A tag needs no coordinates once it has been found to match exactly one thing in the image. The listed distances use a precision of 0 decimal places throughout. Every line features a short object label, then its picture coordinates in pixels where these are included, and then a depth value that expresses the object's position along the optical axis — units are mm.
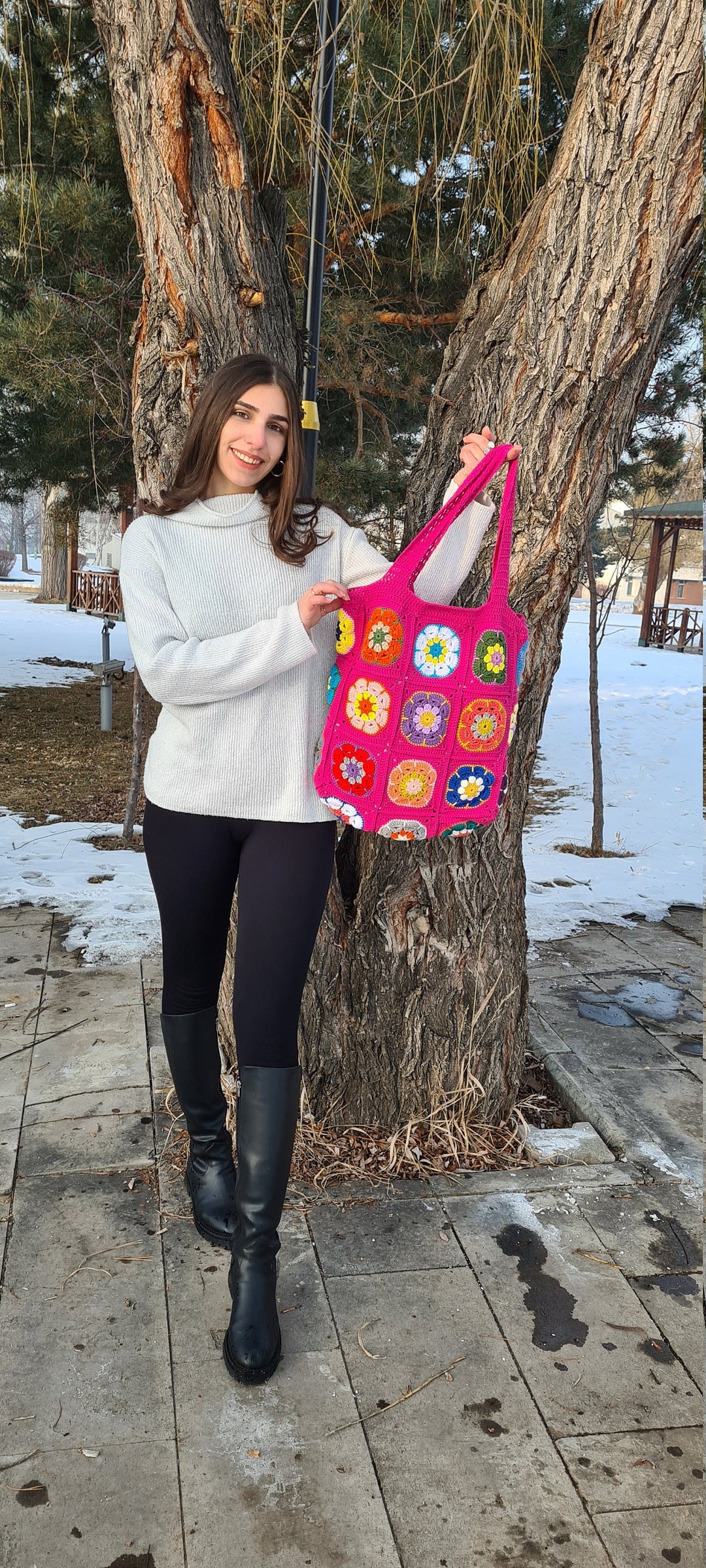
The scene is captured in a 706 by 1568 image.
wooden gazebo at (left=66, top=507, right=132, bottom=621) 15934
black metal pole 1935
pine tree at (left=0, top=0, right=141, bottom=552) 3553
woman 1740
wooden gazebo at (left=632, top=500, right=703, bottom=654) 15711
